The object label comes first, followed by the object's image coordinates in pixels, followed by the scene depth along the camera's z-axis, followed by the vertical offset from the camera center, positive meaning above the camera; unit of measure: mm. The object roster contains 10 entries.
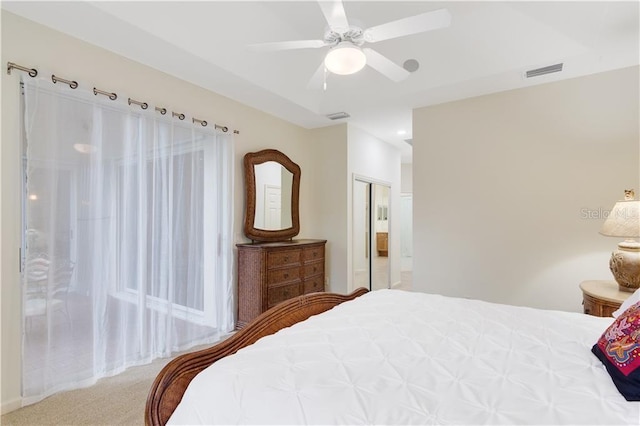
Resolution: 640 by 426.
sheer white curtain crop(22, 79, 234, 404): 2148 -174
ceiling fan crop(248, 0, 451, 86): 1754 +1077
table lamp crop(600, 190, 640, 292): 2227 -140
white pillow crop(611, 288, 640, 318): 1641 -446
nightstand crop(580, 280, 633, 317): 2150 -548
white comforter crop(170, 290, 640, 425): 879 -522
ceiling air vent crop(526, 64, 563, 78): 2779 +1296
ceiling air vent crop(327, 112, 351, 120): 4008 +1285
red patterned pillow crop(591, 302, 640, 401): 958 -451
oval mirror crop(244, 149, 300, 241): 3660 +253
